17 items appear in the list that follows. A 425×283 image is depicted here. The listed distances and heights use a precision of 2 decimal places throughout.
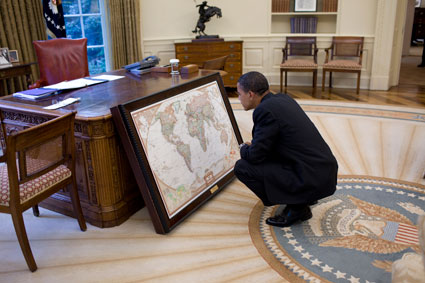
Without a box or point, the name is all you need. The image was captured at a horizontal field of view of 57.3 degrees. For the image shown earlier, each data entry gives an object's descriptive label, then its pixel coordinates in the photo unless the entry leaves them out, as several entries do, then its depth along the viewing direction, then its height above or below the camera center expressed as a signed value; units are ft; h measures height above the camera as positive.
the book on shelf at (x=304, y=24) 22.72 +0.29
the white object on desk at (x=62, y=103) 8.76 -1.55
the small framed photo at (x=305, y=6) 22.34 +1.31
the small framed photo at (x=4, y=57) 14.83 -0.84
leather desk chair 13.23 -0.89
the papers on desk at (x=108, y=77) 11.98 -1.35
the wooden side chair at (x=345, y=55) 20.47 -1.41
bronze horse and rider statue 21.20 +0.90
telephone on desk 13.09 -1.15
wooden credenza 21.54 -1.13
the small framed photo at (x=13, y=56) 15.62 -0.84
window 19.89 +0.36
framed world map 8.32 -2.65
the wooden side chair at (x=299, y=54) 21.08 -1.37
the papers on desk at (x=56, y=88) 9.67 -1.40
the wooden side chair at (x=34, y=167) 6.70 -2.42
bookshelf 22.07 +0.80
